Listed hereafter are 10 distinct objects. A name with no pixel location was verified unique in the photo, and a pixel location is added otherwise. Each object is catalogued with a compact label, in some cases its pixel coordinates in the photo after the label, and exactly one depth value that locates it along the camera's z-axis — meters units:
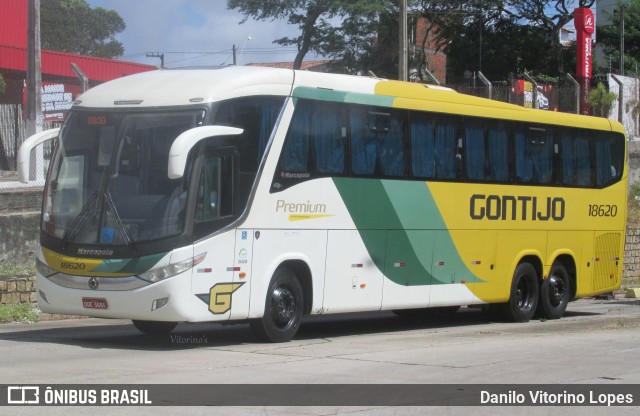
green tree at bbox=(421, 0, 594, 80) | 60.19
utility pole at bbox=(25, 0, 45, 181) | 22.78
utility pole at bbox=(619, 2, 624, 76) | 54.66
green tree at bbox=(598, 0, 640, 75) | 62.72
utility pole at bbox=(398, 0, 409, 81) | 25.53
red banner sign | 46.47
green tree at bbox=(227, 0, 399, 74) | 59.41
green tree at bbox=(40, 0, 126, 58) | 88.31
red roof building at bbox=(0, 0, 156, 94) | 42.97
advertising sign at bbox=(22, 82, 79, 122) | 30.12
